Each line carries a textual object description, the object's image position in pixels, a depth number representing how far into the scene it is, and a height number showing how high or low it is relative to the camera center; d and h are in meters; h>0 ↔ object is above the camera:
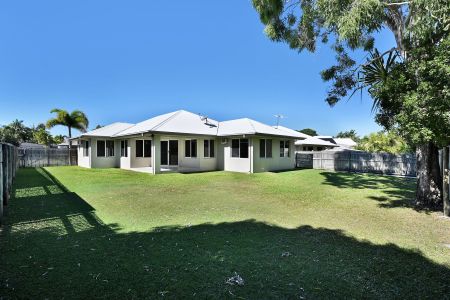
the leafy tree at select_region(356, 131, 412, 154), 21.08 +0.26
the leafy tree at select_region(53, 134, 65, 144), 56.06 +3.41
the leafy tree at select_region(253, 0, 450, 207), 5.16 +2.09
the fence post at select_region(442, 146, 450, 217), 6.37 -0.91
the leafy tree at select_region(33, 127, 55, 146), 49.33 +3.25
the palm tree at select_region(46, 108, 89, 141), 25.75 +3.48
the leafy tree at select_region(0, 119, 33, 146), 50.38 +5.05
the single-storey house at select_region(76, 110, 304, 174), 16.75 +0.34
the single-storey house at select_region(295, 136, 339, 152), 32.19 +0.42
